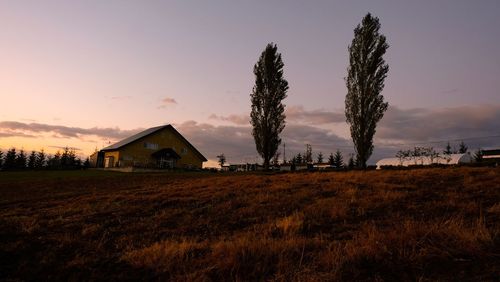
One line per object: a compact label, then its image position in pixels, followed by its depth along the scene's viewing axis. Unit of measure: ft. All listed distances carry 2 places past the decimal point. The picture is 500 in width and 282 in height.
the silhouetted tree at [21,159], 313.09
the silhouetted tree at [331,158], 382.24
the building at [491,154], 216.43
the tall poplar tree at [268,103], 130.31
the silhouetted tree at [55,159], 339.81
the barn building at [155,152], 179.93
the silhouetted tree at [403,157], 198.29
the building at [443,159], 180.97
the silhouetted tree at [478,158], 209.03
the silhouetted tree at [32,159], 346.91
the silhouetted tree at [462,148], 335.06
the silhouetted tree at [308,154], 386.83
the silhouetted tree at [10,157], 312.91
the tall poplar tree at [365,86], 112.78
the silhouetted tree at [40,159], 359.25
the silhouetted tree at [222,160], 483.10
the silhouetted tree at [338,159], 390.58
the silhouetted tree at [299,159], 427.25
